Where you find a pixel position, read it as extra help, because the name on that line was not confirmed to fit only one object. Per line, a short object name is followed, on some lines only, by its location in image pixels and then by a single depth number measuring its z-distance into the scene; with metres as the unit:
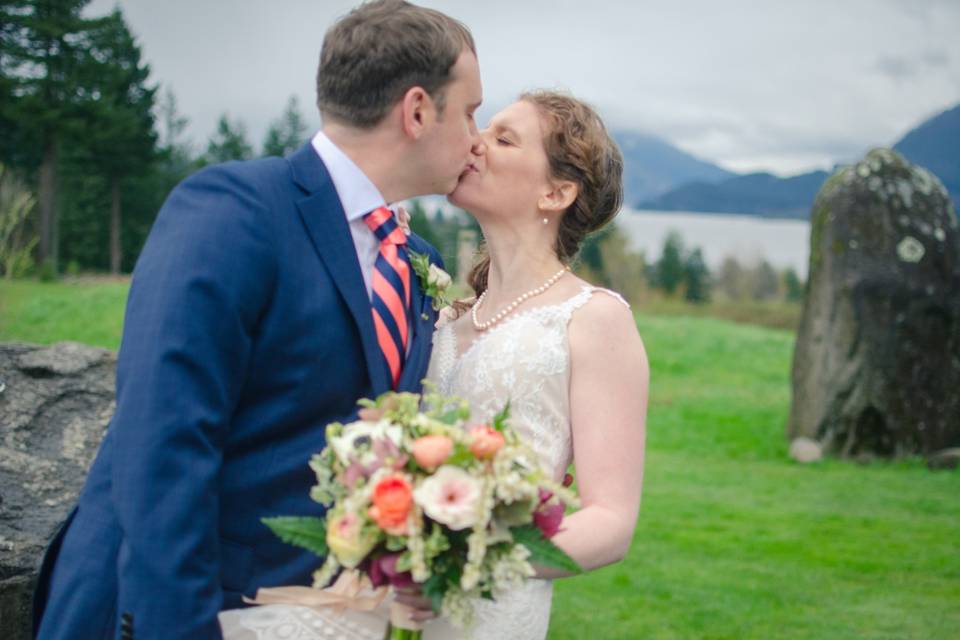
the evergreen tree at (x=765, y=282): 43.69
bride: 3.39
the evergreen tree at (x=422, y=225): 48.41
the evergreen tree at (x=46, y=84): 37.88
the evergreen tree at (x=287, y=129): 68.12
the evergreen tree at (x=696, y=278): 42.57
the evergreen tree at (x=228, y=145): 64.06
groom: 2.66
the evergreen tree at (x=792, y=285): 43.47
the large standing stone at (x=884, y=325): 13.21
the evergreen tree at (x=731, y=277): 42.84
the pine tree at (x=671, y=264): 46.16
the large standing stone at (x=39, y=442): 4.24
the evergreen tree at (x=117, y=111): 41.09
